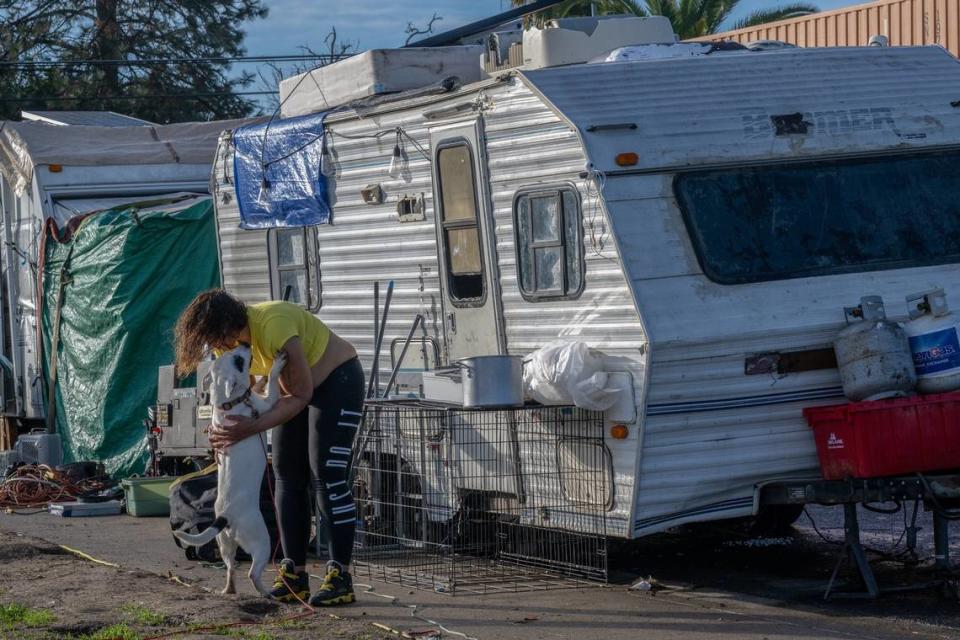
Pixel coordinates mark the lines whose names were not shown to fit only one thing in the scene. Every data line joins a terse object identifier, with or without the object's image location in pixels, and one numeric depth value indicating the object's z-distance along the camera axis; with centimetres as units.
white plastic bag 1401
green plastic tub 2234
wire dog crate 1488
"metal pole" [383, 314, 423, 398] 1737
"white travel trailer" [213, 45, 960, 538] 1396
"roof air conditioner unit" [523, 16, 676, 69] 1716
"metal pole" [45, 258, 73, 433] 2692
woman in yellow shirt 1395
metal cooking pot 1448
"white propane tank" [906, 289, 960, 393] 1366
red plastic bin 1337
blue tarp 1948
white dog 1407
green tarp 2552
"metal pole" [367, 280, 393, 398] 1753
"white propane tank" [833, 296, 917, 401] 1362
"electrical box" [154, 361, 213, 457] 2180
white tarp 2787
